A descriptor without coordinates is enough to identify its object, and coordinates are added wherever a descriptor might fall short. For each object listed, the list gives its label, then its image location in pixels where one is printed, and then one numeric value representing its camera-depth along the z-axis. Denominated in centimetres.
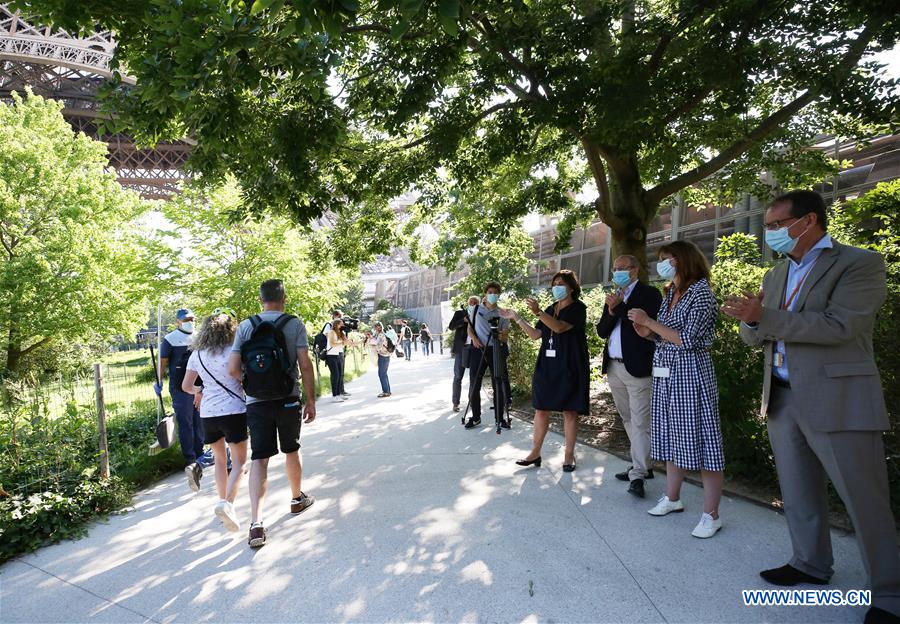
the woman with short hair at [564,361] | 432
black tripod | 637
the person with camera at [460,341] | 735
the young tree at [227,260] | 1474
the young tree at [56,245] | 1587
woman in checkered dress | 316
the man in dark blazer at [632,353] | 386
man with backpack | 351
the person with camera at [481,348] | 650
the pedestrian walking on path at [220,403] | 380
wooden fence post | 449
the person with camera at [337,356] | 987
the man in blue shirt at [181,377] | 527
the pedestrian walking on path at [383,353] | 992
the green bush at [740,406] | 392
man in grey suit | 221
